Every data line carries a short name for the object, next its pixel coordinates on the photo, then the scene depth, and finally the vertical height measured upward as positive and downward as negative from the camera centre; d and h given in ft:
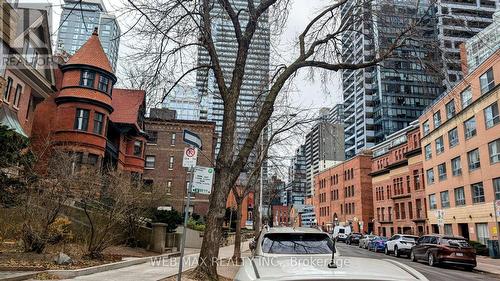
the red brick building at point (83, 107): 98.63 +28.45
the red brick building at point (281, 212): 504.18 +21.86
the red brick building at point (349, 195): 256.73 +24.92
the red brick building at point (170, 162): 167.02 +25.72
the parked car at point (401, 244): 101.14 -2.77
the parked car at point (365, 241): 138.27 -3.10
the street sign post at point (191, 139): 31.01 +6.54
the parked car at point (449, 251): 73.00 -3.12
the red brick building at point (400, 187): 185.06 +22.59
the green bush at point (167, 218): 81.47 +1.70
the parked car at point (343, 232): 194.35 -0.70
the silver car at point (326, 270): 8.52 -0.87
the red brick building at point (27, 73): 71.73 +28.44
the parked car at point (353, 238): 171.04 -2.69
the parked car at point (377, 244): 123.54 -3.58
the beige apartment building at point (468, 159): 112.27 +23.60
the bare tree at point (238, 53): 34.30 +15.93
